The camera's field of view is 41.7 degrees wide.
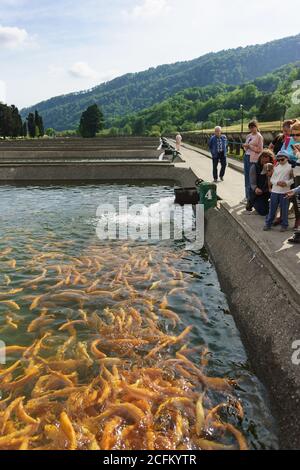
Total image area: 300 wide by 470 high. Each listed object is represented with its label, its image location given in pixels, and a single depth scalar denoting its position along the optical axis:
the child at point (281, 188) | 8.84
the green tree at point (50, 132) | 151.94
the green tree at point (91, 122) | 112.50
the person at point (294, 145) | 8.38
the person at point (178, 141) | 37.97
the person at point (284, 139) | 9.62
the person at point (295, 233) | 8.01
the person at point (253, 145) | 11.50
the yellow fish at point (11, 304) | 8.51
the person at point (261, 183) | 10.59
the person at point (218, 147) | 16.72
